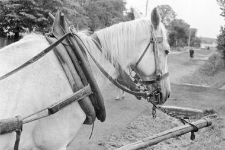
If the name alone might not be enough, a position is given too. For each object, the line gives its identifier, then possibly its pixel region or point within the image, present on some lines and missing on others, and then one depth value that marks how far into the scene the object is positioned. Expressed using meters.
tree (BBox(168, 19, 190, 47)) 60.97
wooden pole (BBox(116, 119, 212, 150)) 3.01
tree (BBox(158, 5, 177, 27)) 61.97
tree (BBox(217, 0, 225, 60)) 18.89
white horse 1.71
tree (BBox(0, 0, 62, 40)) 13.90
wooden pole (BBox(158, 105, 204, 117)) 6.42
